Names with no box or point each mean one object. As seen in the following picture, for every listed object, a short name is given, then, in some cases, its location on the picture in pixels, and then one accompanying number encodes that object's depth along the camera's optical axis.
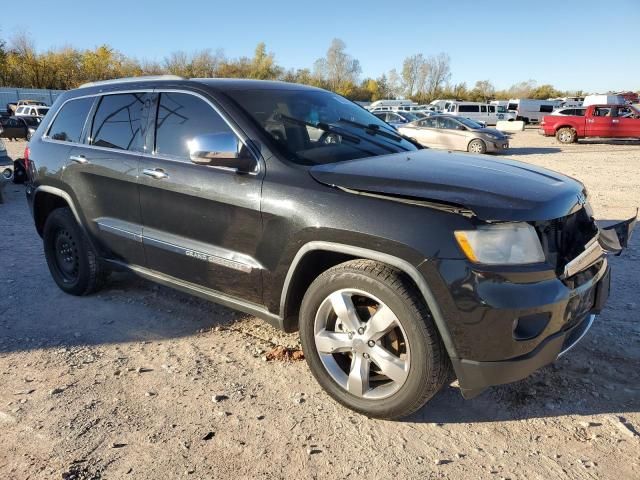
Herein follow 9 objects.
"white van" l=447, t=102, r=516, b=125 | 37.00
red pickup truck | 22.30
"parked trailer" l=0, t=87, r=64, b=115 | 43.56
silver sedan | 17.39
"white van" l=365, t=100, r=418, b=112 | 52.63
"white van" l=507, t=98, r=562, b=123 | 42.50
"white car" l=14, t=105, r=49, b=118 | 29.62
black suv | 2.31
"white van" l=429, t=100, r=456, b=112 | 51.92
